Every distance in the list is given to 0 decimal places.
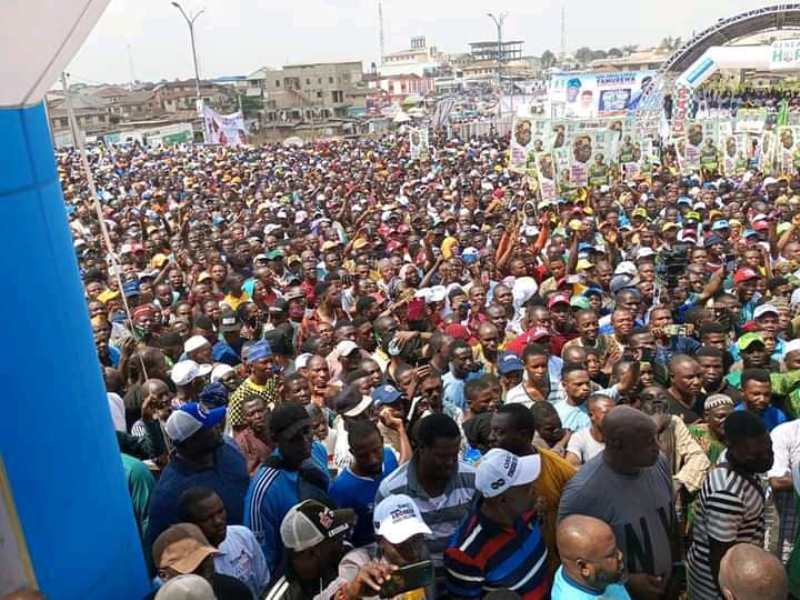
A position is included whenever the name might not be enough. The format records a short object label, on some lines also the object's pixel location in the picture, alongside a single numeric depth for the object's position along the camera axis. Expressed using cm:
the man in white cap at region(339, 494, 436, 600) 283
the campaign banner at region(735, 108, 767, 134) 1942
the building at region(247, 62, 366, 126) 6919
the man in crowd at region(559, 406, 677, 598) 327
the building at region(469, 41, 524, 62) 12706
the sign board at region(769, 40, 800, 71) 3159
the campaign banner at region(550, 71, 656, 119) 2608
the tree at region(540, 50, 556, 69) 15725
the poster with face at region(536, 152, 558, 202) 1501
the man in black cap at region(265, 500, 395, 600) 296
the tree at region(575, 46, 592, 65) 18138
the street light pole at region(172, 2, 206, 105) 4752
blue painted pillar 243
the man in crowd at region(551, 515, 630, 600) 264
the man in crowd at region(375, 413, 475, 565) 341
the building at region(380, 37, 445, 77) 12181
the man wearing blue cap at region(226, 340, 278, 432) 543
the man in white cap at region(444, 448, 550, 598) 309
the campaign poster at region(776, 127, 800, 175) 1716
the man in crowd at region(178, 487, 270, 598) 327
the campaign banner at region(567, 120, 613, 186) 1505
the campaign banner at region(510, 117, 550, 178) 1577
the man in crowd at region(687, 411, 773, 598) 329
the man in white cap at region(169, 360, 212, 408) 527
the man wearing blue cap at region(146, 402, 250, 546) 379
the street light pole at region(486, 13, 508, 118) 4177
